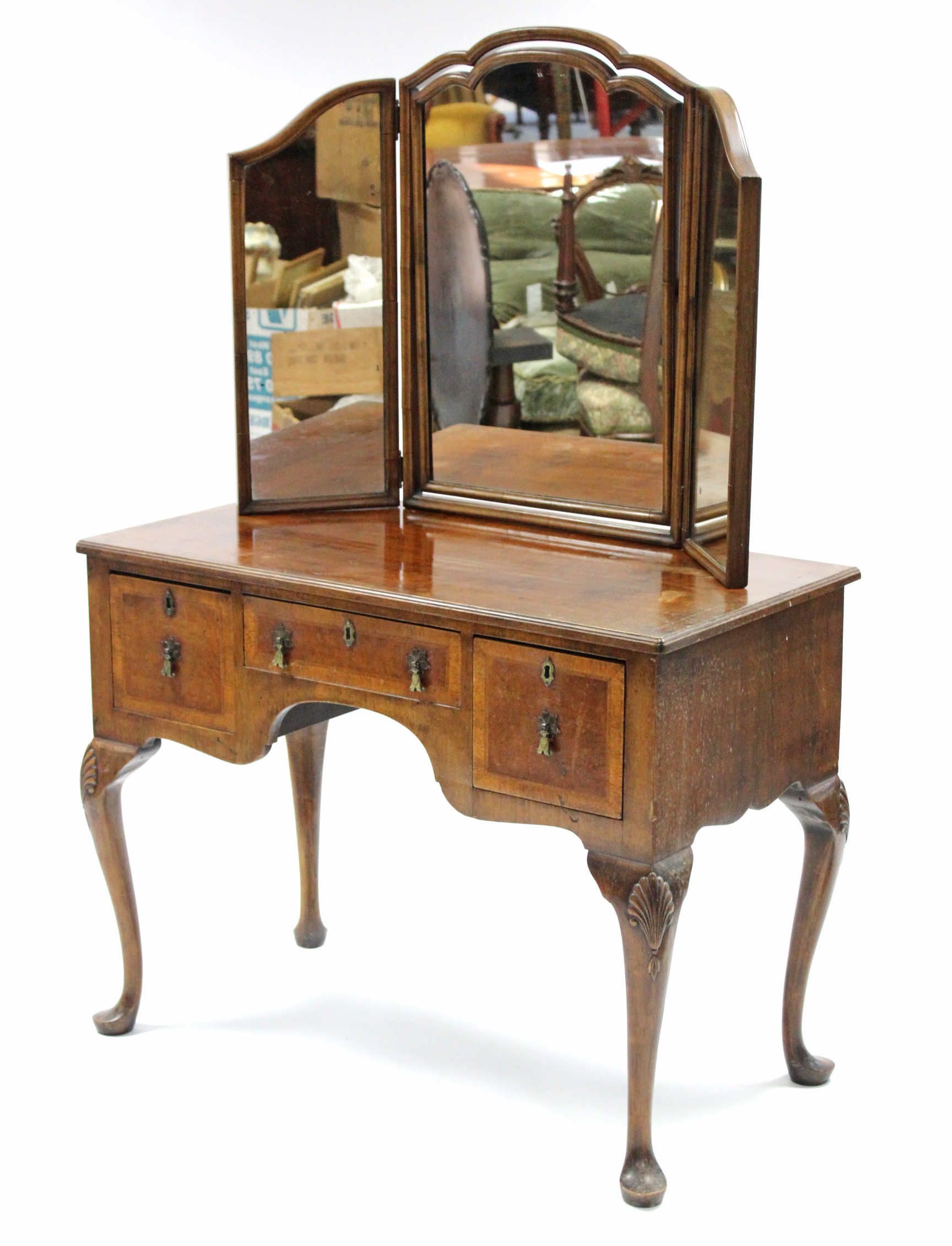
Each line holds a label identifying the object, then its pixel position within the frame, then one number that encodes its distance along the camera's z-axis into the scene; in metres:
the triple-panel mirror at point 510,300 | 3.83
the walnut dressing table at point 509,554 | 3.48
